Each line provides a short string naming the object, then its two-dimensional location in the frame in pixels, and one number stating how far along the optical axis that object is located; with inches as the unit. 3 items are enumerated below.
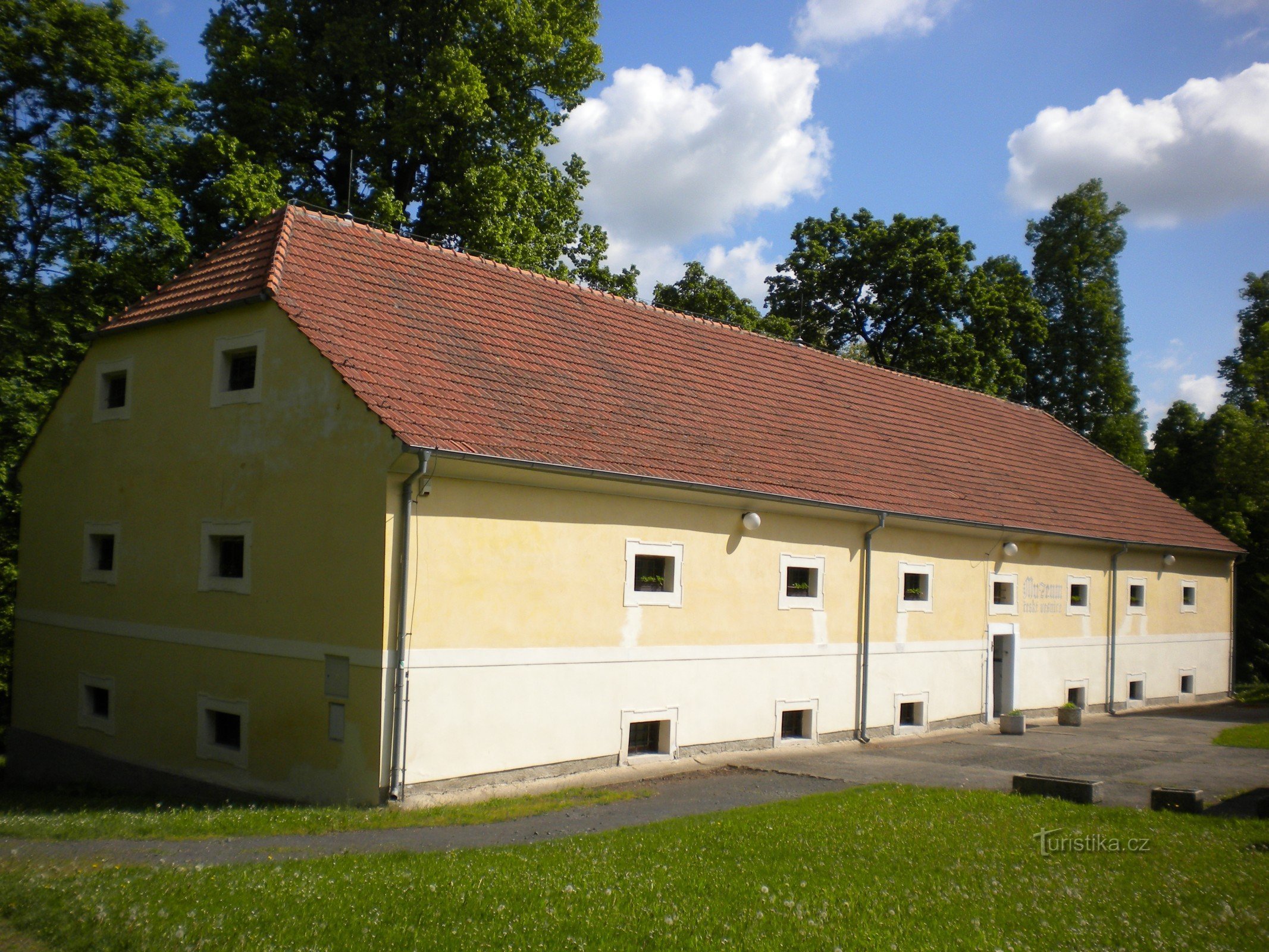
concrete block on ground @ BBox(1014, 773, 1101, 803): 474.6
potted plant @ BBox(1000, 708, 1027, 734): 786.8
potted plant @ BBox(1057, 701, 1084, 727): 864.3
